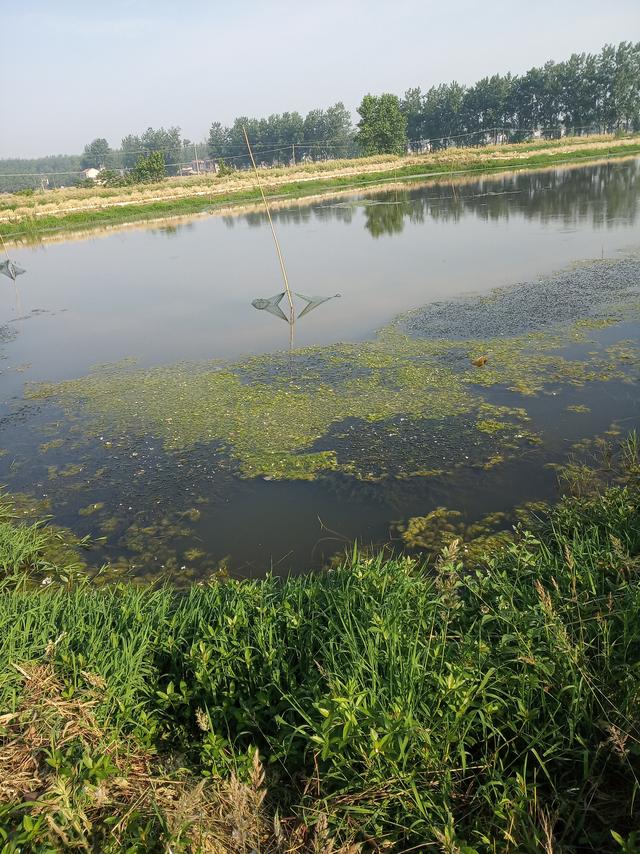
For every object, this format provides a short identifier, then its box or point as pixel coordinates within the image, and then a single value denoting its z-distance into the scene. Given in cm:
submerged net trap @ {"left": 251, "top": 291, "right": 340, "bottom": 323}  981
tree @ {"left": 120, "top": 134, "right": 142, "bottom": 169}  9793
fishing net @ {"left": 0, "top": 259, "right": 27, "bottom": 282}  1583
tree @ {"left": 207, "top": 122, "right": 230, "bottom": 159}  7656
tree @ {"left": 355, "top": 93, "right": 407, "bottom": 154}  4656
